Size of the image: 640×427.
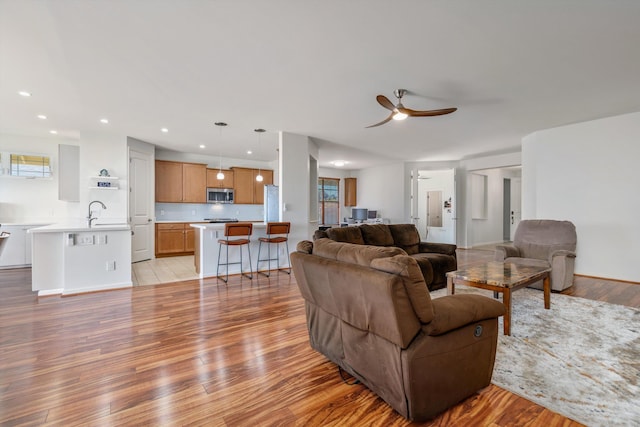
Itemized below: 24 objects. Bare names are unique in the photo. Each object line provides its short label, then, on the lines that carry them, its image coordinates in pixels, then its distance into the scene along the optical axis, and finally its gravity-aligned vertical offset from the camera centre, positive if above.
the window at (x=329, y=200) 10.11 +0.31
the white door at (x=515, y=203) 10.21 +0.24
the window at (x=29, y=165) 5.87 +0.89
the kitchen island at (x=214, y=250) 4.95 -0.75
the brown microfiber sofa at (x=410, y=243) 3.85 -0.53
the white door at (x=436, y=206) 9.07 +0.11
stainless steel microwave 7.82 +0.37
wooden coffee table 2.66 -0.70
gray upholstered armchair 3.93 -0.59
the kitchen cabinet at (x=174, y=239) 6.91 -0.76
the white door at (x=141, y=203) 6.20 +0.11
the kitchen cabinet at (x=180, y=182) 7.13 +0.68
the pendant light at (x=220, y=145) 5.01 +1.48
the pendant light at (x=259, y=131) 5.40 +1.47
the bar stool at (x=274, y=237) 4.98 -0.51
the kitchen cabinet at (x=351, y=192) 10.37 +0.61
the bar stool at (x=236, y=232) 4.63 -0.38
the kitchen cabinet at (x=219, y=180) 7.82 +0.80
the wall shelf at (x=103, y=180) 5.53 +0.52
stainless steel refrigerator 5.86 +0.10
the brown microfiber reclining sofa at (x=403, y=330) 1.49 -0.69
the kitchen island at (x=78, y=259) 4.02 -0.74
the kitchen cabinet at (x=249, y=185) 8.22 +0.68
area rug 1.70 -1.15
